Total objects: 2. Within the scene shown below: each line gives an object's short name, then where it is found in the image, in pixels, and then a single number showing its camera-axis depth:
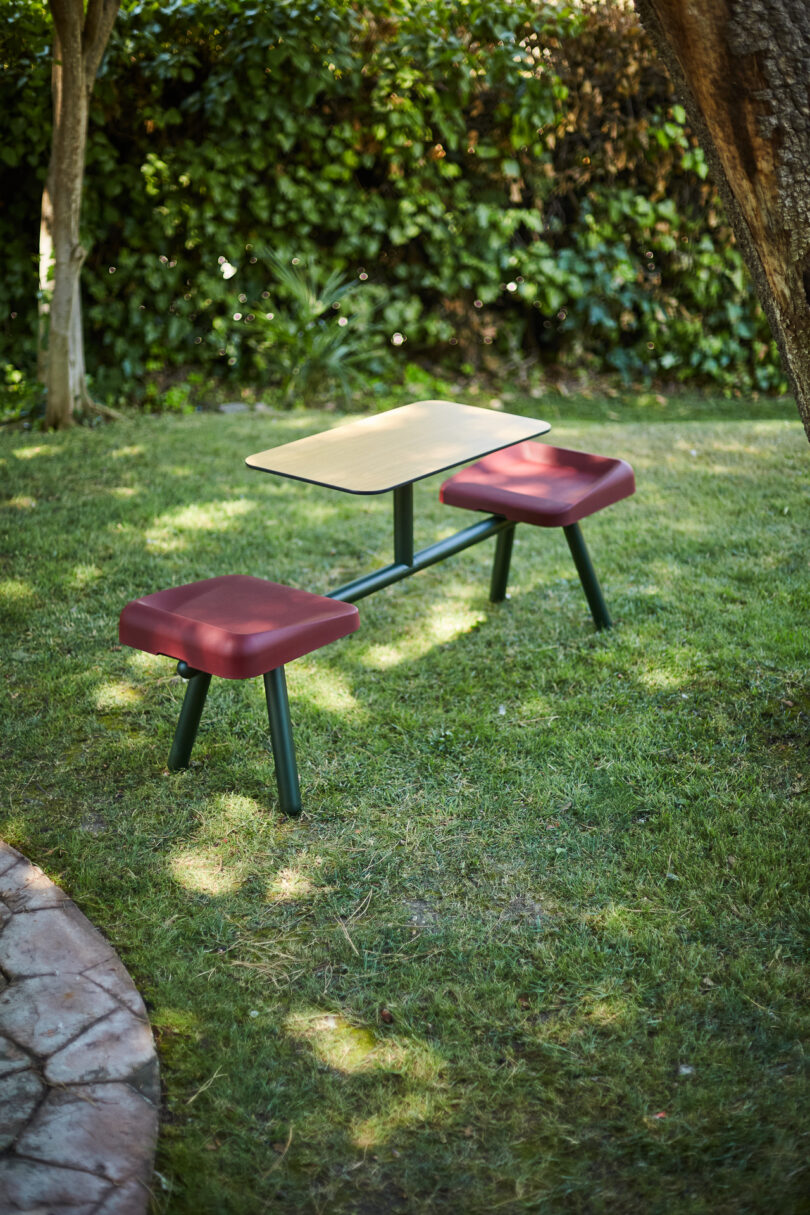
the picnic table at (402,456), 3.08
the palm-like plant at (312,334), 7.11
